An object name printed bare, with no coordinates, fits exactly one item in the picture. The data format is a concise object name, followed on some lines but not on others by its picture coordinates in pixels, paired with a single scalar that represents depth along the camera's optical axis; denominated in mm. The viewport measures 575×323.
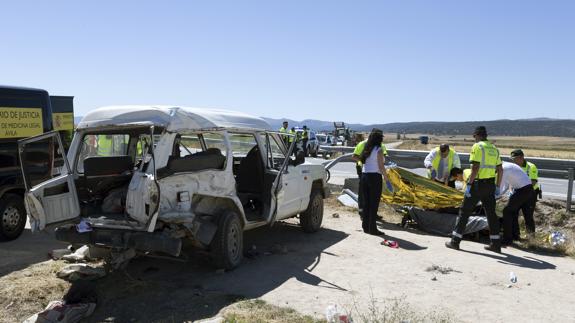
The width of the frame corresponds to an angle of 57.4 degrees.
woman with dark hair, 8711
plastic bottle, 6228
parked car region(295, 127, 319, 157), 27586
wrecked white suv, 5391
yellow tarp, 9180
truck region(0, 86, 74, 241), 7758
